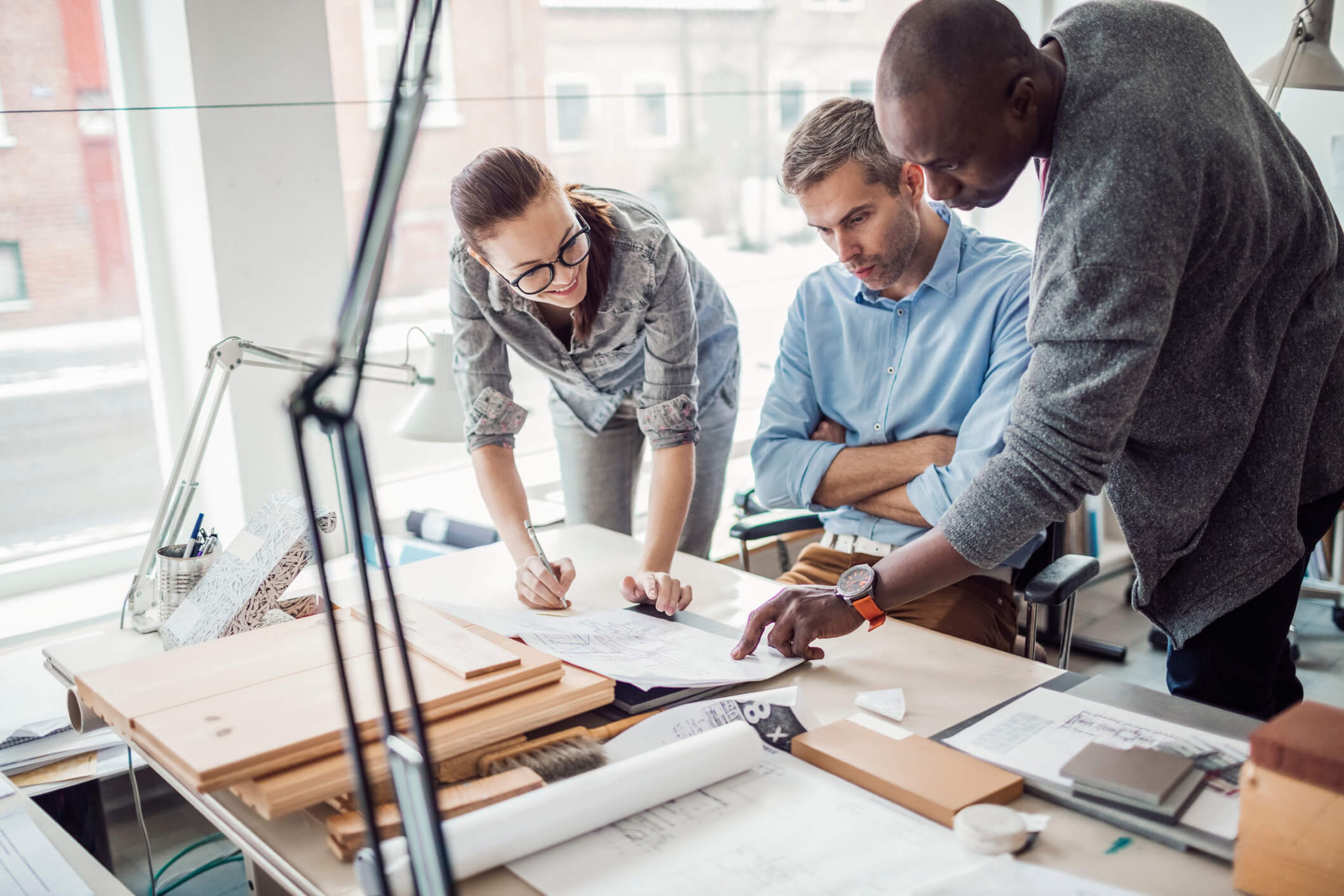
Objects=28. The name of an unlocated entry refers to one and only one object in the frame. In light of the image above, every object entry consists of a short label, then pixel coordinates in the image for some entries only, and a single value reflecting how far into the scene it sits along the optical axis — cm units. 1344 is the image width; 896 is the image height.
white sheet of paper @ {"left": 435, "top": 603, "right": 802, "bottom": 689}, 125
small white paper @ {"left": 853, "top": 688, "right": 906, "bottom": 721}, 116
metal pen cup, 163
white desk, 88
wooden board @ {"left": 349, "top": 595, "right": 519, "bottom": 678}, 113
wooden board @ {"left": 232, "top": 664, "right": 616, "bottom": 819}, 95
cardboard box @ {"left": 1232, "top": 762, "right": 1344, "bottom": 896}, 76
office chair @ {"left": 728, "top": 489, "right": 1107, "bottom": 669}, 157
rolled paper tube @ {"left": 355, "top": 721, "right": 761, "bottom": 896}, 87
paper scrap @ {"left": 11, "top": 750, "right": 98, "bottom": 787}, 156
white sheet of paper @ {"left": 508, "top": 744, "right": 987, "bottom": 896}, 86
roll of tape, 89
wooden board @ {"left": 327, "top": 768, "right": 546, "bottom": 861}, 95
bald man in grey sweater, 104
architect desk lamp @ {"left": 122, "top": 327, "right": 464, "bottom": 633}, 163
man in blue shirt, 165
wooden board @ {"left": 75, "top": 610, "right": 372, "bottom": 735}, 111
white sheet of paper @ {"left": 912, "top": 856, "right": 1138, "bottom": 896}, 83
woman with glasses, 156
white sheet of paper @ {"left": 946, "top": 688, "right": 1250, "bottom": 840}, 97
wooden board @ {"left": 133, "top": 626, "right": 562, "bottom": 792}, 96
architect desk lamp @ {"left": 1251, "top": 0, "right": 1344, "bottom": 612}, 252
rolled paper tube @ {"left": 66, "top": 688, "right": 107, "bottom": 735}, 142
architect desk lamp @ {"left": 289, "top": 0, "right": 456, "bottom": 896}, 50
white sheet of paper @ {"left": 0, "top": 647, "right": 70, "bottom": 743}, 164
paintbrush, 101
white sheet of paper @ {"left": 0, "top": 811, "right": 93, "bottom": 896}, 99
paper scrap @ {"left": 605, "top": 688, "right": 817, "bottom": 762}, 110
